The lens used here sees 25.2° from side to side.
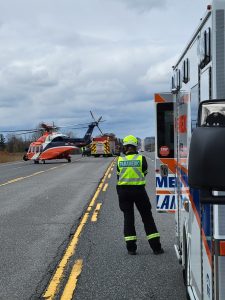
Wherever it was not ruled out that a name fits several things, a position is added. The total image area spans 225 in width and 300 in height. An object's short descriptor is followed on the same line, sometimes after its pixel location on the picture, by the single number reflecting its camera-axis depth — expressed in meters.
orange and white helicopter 46.62
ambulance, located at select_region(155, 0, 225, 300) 2.36
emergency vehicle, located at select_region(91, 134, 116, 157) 71.88
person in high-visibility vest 7.89
